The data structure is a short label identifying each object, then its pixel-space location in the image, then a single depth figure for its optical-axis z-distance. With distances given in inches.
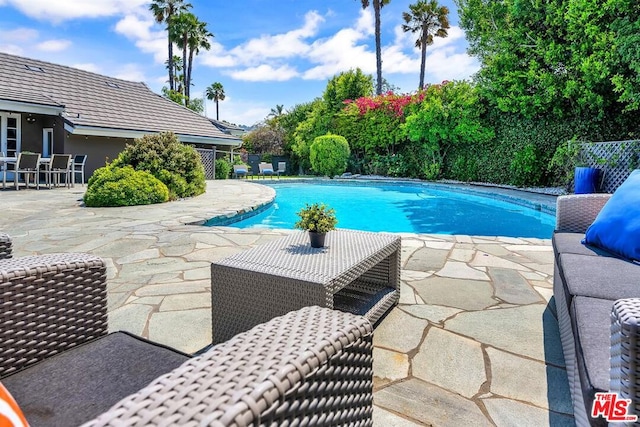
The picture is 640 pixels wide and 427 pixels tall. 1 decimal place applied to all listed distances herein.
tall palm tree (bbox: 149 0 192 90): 1010.1
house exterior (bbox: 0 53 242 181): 489.1
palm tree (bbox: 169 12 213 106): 1016.2
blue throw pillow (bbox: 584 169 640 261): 87.0
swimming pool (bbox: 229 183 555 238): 297.3
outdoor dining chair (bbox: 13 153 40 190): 408.4
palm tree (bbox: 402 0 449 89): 898.1
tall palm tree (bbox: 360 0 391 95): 843.4
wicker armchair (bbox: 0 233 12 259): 66.3
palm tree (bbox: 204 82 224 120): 1646.3
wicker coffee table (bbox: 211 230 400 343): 75.7
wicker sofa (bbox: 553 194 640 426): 39.6
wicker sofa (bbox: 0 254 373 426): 26.7
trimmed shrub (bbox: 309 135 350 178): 724.7
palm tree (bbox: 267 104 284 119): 1417.1
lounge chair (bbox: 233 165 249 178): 704.4
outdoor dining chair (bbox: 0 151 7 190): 419.0
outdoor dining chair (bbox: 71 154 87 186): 468.9
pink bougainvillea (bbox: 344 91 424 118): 667.9
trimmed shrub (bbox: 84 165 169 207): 306.5
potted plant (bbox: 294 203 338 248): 99.0
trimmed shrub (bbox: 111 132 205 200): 352.2
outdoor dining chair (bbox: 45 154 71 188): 434.0
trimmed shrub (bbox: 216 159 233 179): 659.9
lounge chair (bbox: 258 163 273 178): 750.5
